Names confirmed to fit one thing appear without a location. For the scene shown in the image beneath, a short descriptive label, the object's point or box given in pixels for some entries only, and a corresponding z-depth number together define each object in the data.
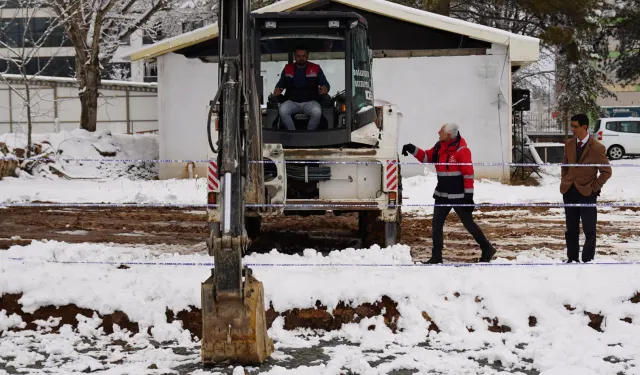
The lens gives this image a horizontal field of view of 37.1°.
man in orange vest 10.62
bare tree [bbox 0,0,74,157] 25.92
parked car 36.11
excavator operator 11.99
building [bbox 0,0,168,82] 49.94
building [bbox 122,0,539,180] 23.52
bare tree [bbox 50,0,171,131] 27.89
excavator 11.47
